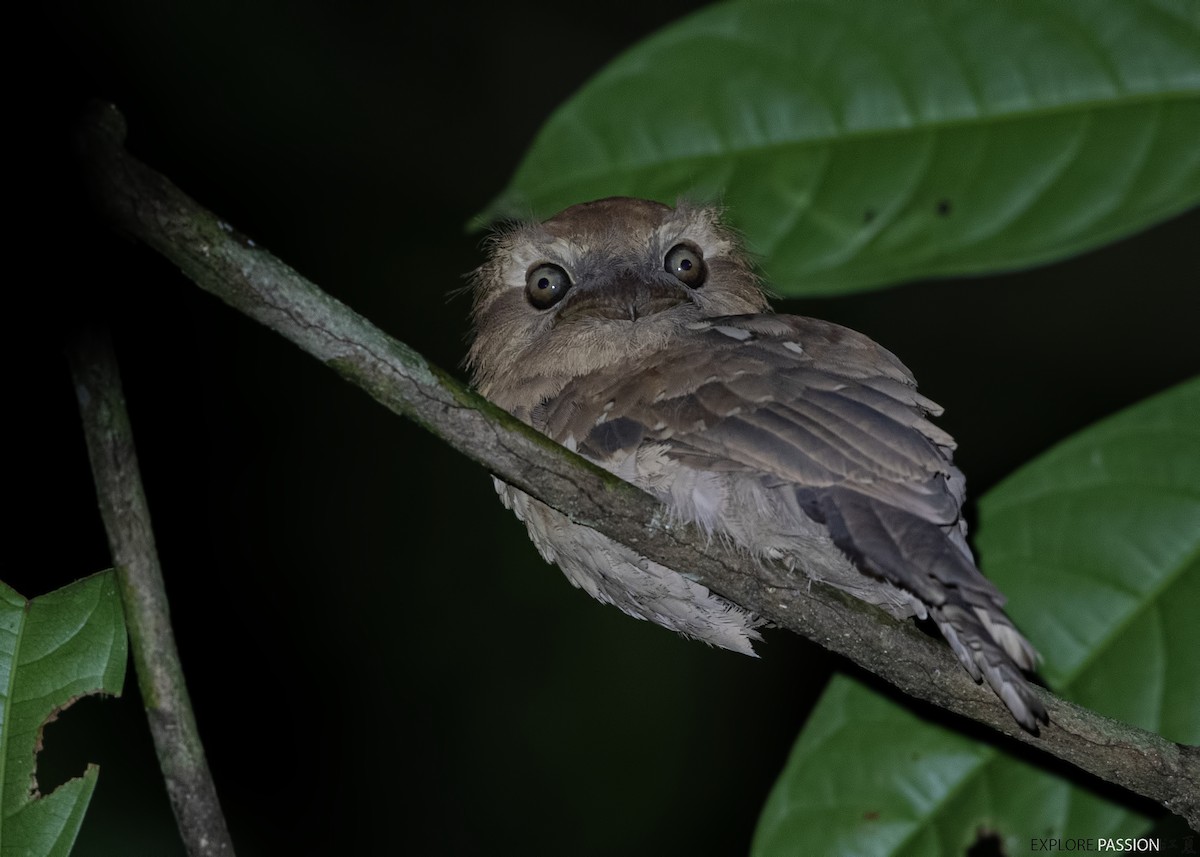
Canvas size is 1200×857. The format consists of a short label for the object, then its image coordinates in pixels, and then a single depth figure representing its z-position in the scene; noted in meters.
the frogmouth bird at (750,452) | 4.39
